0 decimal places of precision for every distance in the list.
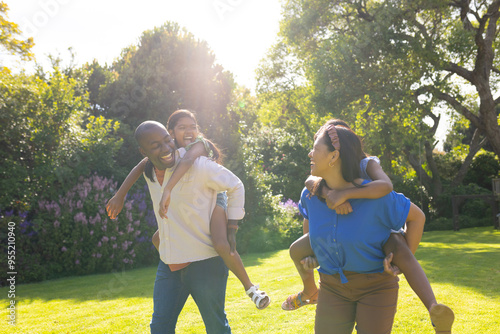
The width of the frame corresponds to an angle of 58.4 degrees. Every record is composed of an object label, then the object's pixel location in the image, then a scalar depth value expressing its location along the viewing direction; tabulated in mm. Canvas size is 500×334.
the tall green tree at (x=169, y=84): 12992
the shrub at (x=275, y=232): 13000
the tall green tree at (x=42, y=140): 9305
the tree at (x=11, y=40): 10867
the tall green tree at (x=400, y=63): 14953
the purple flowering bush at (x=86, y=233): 9672
